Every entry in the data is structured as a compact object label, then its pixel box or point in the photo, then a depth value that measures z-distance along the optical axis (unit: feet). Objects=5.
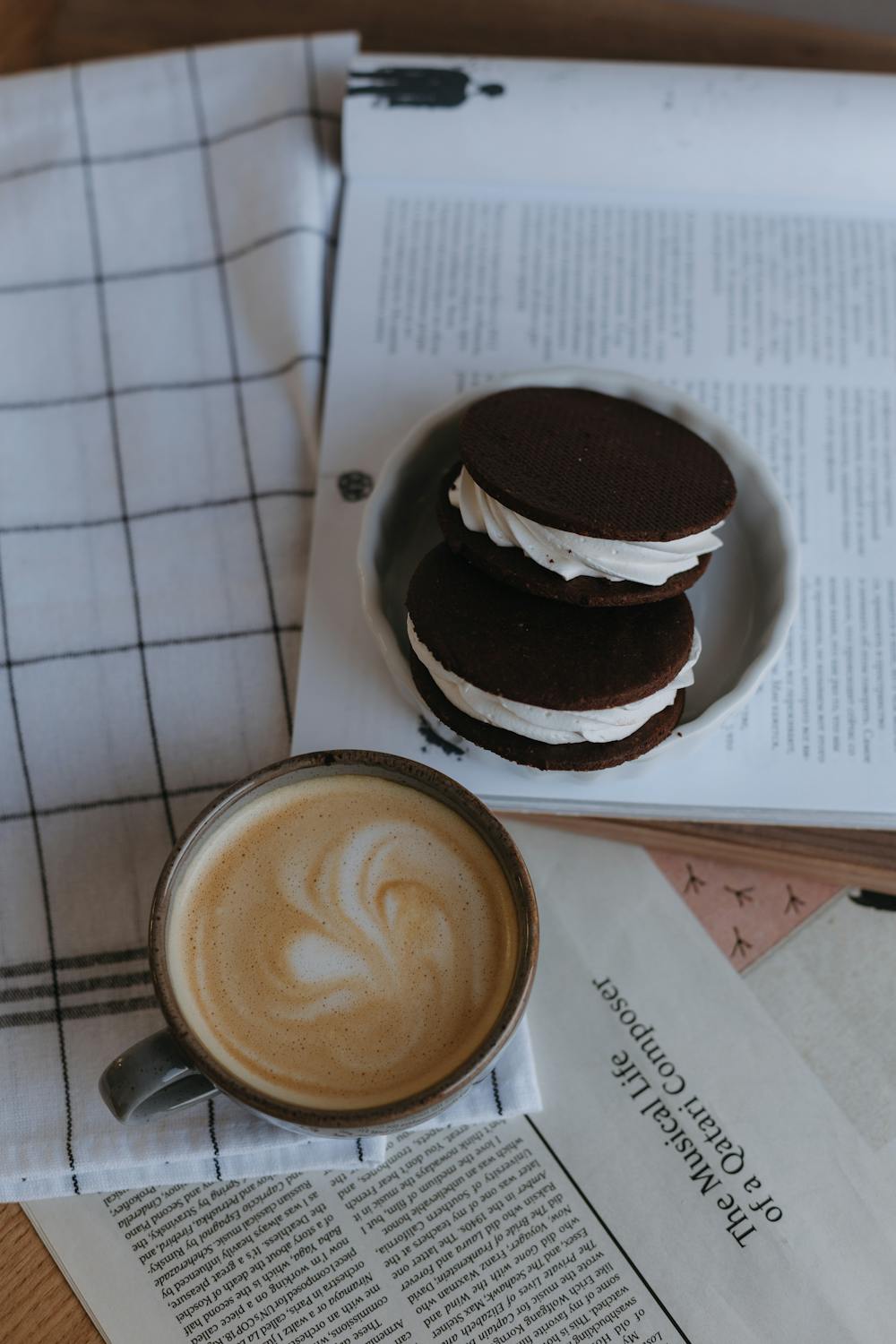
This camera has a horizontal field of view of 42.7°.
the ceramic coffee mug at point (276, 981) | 1.56
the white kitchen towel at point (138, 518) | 1.92
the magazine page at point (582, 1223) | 1.79
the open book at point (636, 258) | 2.33
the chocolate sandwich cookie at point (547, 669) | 1.78
